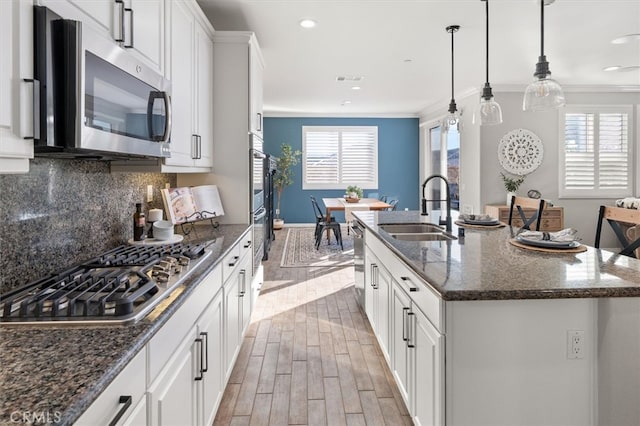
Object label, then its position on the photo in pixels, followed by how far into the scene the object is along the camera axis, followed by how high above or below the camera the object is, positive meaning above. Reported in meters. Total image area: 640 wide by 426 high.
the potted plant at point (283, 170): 9.21 +0.82
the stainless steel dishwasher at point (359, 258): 3.54 -0.48
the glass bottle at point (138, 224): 2.39 -0.12
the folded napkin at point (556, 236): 2.13 -0.16
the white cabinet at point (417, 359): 1.48 -0.67
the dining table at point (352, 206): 6.59 +0.00
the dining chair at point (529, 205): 3.37 +0.01
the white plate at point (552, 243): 2.04 -0.19
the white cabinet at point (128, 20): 1.29 +0.73
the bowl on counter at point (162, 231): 2.37 -0.16
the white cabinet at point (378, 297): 2.45 -0.64
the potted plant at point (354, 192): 7.34 +0.25
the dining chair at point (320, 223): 6.96 -0.31
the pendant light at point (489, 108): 2.68 +0.67
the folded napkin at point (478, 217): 3.07 -0.09
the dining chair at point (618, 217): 2.31 -0.06
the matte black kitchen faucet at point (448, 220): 2.85 -0.10
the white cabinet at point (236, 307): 2.21 -0.65
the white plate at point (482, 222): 2.98 -0.12
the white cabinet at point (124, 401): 0.81 -0.44
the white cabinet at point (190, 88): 2.31 +0.78
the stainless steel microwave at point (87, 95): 1.11 +0.37
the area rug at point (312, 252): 5.80 -0.77
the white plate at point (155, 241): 2.27 -0.21
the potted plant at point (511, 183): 6.26 +0.37
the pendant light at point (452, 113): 3.68 +0.89
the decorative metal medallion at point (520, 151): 6.31 +0.88
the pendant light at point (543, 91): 2.04 +0.61
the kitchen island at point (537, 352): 1.43 -0.53
